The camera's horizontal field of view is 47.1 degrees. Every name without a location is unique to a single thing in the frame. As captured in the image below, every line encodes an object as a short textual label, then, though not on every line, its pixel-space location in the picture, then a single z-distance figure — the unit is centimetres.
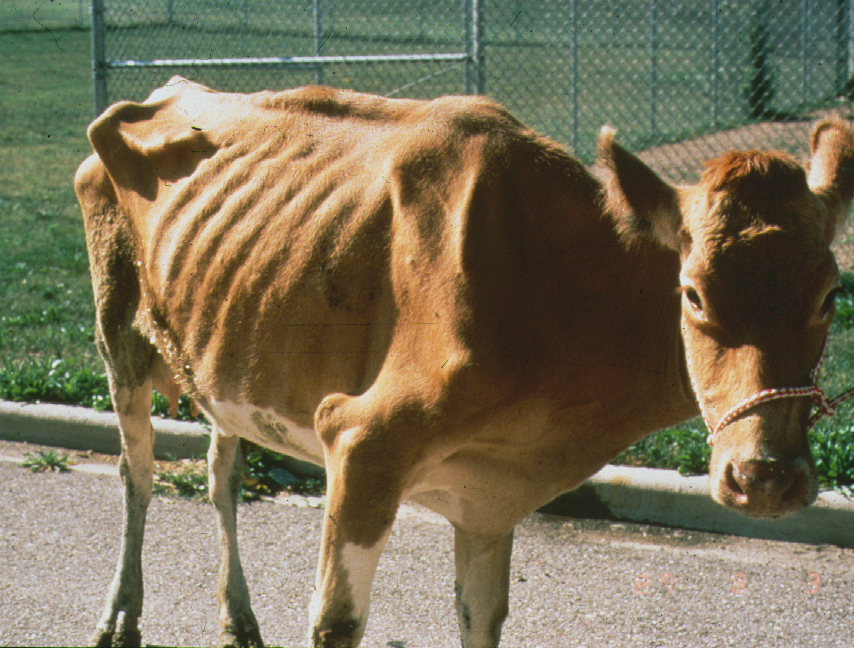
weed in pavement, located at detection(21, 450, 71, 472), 586
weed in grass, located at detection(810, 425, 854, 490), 508
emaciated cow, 236
